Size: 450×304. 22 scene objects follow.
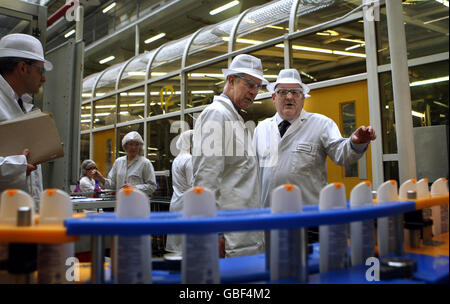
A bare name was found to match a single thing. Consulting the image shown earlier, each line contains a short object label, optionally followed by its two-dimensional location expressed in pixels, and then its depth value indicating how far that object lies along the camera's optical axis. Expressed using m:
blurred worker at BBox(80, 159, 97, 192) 4.32
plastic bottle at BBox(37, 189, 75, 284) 0.81
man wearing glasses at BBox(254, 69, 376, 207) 2.05
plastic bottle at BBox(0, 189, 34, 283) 0.81
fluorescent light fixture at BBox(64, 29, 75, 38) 3.33
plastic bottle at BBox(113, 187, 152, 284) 0.79
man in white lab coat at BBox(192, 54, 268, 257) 1.63
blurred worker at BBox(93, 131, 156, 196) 3.81
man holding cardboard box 1.68
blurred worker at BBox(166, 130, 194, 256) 3.43
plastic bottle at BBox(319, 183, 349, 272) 0.90
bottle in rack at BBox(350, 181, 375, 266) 0.97
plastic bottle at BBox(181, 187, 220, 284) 0.79
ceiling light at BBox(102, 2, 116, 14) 7.82
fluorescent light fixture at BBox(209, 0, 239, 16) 6.33
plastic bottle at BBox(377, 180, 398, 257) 1.02
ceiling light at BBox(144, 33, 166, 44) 7.38
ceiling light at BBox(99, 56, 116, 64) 8.58
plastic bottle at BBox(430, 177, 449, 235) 1.13
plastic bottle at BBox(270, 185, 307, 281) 0.85
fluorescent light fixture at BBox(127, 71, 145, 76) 5.91
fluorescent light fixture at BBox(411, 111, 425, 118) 2.56
